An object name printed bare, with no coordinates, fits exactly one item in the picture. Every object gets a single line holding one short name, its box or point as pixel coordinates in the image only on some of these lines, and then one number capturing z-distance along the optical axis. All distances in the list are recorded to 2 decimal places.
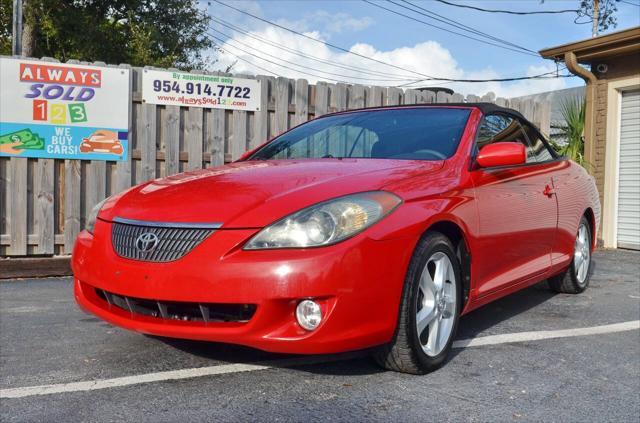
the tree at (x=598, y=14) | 29.50
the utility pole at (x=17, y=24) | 16.70
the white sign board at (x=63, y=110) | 6.38
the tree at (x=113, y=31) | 19.94
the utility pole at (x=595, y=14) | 29.41
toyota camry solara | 2.64
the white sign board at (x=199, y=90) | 6.92
